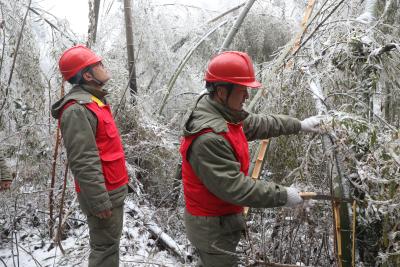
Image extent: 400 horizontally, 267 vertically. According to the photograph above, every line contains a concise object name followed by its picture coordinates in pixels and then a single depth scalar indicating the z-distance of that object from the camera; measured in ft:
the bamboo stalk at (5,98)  12.50
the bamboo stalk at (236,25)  15.98
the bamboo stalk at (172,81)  19.39
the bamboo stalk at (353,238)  6.19
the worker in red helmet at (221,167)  6.63
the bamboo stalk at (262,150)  9.18
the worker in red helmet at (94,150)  8.43
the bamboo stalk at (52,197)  11.16
